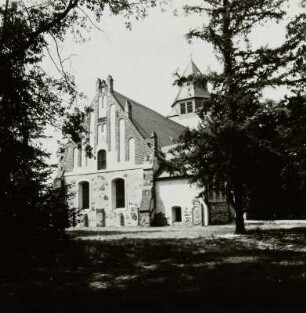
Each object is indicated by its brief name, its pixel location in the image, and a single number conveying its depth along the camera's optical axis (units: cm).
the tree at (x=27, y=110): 735
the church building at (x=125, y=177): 2658
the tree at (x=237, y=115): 1567
